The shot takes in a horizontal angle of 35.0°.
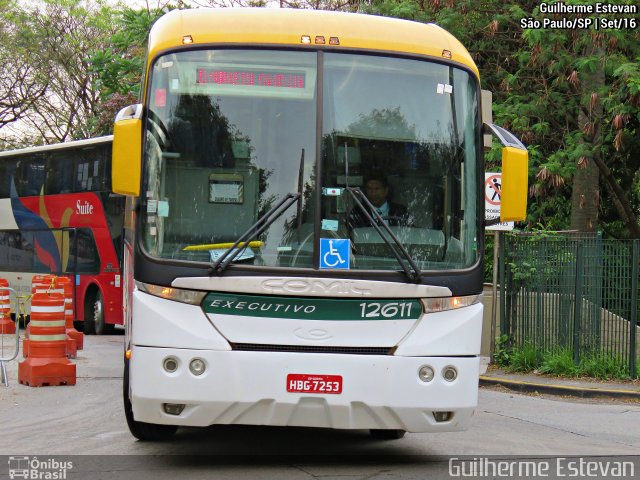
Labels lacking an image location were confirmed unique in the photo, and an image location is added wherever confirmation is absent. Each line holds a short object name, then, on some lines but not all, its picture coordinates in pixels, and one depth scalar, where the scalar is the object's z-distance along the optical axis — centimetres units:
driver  759
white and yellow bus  730
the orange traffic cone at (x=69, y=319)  1680
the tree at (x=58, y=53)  4428
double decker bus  2341
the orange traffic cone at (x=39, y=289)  1345
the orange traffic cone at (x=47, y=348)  1296
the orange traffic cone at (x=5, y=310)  2071
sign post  1566
